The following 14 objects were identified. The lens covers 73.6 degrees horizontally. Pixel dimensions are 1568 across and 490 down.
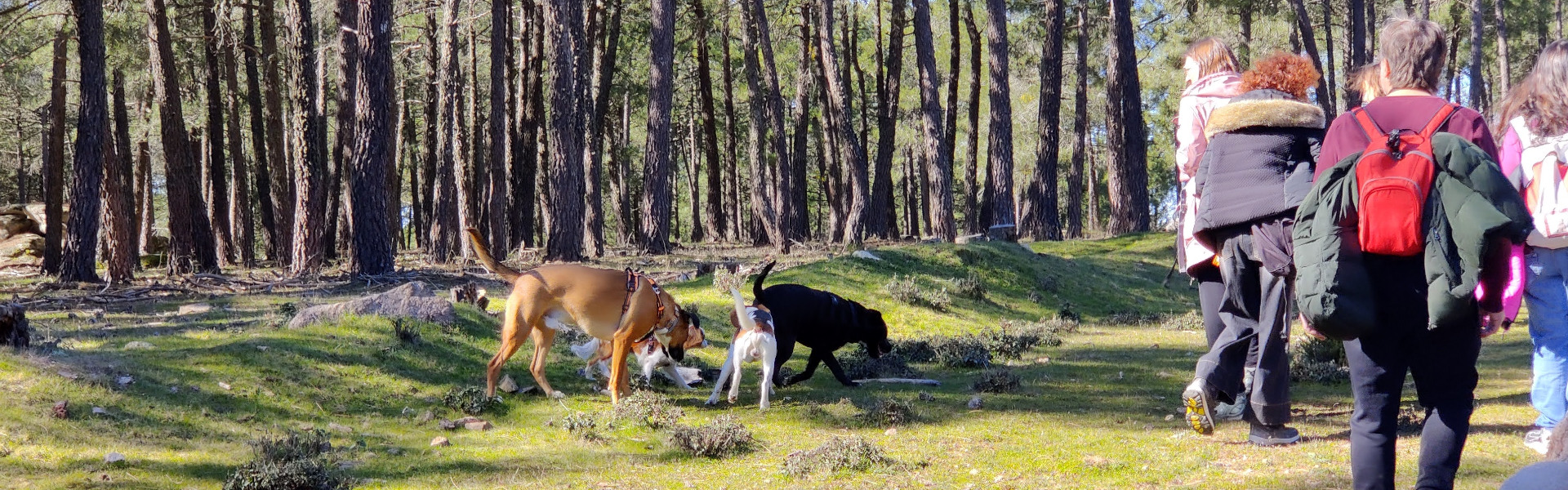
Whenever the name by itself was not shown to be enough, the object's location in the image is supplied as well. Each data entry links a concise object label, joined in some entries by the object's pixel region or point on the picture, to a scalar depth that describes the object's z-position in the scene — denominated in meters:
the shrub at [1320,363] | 8.45
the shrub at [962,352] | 10.13
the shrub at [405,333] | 9.14
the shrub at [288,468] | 5.36
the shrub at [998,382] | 8.56
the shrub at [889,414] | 7.39
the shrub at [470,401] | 7.63
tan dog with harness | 7.84
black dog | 8.65
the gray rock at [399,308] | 9.53
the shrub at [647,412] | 7.24
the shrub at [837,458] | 5.95
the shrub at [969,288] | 14.55
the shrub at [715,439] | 6.57
